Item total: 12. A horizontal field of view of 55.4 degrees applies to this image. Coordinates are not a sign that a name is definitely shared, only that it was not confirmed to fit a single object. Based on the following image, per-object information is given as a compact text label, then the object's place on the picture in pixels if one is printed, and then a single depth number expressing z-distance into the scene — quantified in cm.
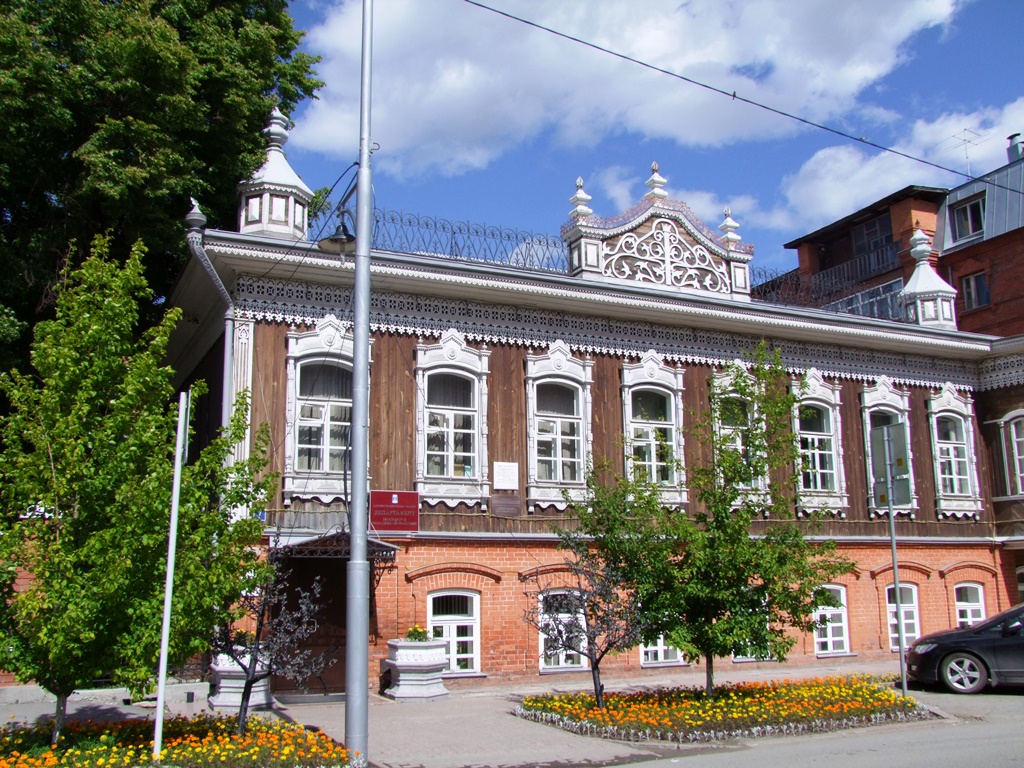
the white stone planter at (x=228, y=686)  1360
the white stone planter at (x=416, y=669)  1481
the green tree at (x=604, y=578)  1270
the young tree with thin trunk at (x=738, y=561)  1273
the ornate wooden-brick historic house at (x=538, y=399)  1576
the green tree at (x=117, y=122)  1708
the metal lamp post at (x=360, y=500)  943
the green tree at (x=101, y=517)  938
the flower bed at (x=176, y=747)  904
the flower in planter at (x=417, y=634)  1515
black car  1464
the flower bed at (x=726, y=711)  1162
